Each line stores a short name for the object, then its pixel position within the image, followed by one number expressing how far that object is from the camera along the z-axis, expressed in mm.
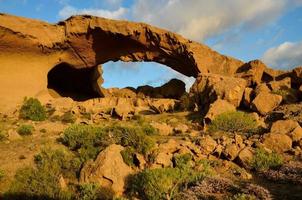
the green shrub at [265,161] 8228
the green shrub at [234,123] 11693
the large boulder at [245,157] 8434
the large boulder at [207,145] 9042
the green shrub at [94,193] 7432
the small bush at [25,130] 11734
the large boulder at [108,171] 7905
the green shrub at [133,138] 9310
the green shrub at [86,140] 9638
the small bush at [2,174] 8648
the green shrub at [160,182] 7190
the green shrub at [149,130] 11256
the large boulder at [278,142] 9046
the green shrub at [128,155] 8585
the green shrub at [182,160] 8155
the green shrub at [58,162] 8933
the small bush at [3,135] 11022
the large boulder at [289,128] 9310
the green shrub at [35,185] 8168
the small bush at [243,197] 5796
